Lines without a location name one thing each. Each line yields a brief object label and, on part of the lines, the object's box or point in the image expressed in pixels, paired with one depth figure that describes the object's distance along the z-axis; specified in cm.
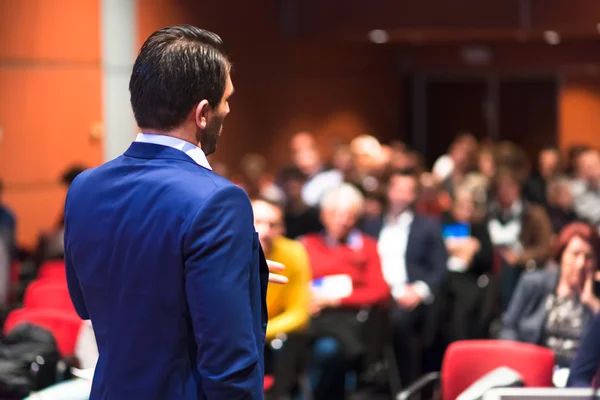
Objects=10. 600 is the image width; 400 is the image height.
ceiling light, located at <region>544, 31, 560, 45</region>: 1295
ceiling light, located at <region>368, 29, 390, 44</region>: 1256
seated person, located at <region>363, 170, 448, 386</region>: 716
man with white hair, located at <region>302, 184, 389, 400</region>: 618
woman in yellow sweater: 555
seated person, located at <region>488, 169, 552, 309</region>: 790
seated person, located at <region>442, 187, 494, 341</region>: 739
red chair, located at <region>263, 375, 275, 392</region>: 511
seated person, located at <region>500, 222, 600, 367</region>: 515
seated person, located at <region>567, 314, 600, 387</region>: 381
